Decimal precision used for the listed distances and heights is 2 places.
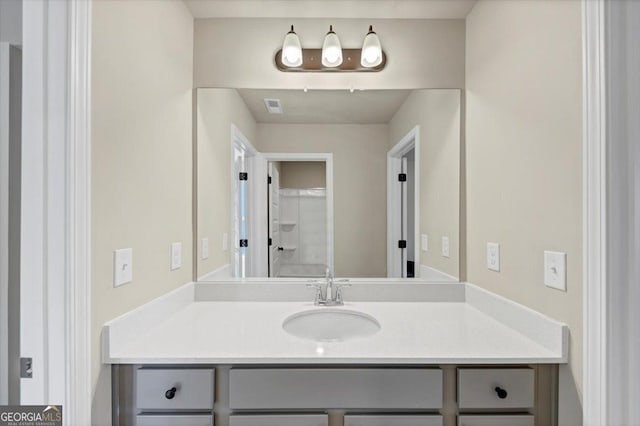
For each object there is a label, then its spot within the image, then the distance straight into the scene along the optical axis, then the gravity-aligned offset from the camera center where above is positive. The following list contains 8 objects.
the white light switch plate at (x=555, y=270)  1.06 -0.18
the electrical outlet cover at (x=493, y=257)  1.43 -0.18
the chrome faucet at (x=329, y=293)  1.65 -0.38
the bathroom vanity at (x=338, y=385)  1.07 -0.55
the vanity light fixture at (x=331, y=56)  1.68 +0.79
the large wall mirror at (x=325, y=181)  1.76 +0.17
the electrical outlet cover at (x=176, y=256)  1.51 -0.19
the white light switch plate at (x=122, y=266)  1.09 -0.17
